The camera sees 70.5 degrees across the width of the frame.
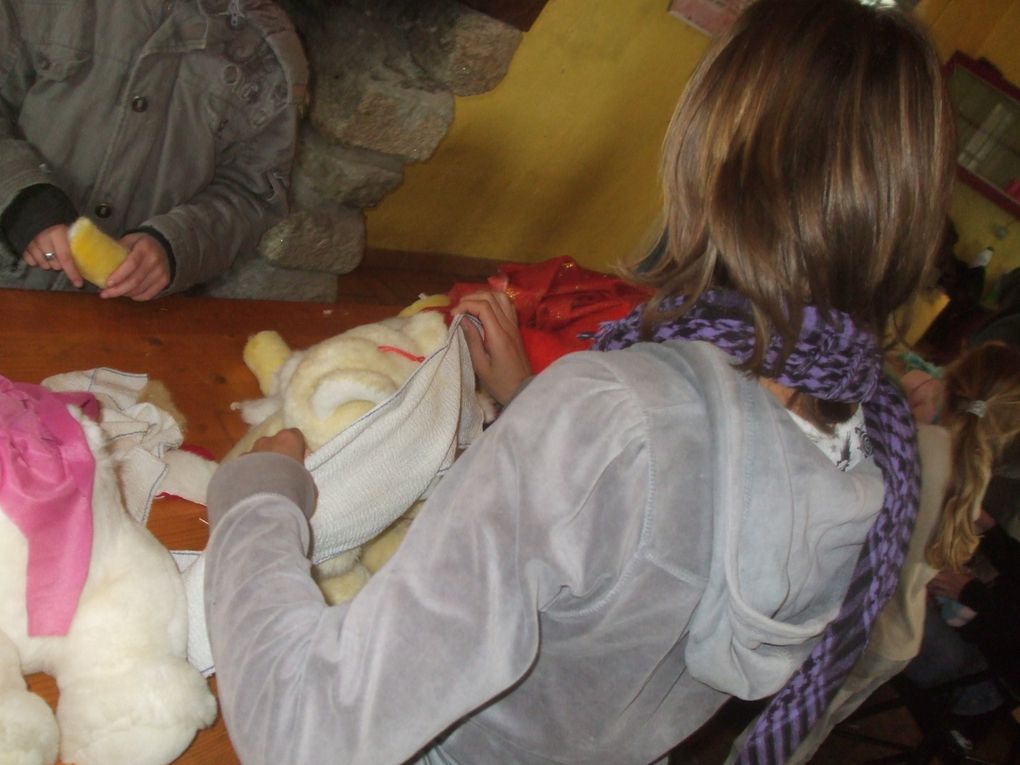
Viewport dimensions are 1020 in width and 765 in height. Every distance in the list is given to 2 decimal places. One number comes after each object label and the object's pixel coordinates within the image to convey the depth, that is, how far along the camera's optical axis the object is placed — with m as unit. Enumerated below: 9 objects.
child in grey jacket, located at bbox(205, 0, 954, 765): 0.54
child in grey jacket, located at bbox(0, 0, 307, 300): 1.07
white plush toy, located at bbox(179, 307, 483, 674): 0.83
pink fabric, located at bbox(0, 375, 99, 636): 0.61
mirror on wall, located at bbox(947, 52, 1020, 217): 4.20
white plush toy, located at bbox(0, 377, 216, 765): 0.61
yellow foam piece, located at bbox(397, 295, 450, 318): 1.27
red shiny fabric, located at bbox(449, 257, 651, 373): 1.27
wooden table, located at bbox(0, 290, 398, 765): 0.94
